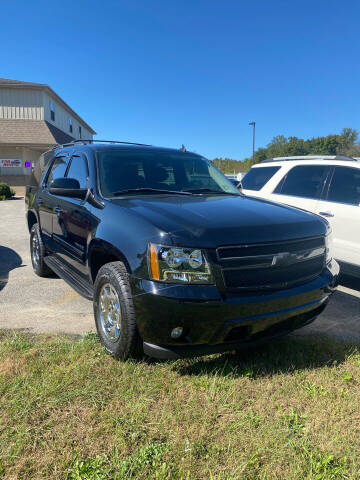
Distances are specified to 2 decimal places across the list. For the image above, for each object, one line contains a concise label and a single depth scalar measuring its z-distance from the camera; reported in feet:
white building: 72.33
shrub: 57.98
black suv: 7.59
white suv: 15.43
